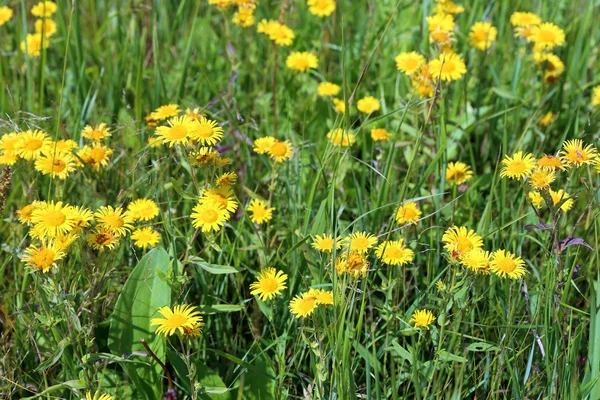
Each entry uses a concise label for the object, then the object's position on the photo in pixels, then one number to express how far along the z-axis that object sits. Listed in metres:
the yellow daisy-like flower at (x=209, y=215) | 1.44
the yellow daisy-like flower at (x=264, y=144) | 1.56
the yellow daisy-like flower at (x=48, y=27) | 1.83
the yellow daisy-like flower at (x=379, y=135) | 1.66
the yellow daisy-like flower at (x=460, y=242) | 1.42
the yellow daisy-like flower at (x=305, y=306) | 1.39
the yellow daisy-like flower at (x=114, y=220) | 1.45
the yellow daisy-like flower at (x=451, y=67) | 1.67
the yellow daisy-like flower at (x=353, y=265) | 1.41
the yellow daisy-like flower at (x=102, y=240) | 1.44
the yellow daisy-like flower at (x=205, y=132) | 1.45
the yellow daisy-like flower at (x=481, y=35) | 1.78
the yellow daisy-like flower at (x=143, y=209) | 1.51
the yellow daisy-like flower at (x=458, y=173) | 1.63
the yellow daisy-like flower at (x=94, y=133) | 1.55
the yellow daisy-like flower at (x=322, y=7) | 1.84
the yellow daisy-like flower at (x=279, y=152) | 1.55
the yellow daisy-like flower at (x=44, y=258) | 1.41
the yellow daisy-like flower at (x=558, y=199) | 1.47
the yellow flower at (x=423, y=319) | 1.43
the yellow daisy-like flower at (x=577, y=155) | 1.46
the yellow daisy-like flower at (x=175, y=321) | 1.40
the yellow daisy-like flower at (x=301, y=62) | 1.78
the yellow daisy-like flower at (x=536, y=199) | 1.49
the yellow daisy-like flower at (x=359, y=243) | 1.44
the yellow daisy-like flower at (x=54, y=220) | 1.43
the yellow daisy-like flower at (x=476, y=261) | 1.42
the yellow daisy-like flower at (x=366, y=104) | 1.72
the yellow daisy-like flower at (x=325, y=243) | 1.44
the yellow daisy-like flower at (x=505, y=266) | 1.43
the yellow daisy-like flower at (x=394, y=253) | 1.45
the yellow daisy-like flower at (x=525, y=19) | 1.79
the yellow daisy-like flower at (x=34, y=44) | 1.80
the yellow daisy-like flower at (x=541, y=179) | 1.44
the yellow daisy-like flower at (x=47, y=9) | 1.86
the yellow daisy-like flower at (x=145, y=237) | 1.49
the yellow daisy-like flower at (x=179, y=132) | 1.45
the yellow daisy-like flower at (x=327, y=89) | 1.74
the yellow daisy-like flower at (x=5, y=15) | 1.83
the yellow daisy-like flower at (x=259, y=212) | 1.53
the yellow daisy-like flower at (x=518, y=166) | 1.46
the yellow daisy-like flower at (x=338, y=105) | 1.72
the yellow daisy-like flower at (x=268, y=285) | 1.44
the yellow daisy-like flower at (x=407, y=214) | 1.52
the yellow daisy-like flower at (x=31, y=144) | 1.52
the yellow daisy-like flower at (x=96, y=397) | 1.40
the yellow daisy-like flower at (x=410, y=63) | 1.68
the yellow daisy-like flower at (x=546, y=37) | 1.77
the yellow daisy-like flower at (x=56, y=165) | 1.50
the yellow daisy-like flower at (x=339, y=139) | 1.60
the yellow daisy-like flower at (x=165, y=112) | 1.58
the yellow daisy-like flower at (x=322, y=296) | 1.40
